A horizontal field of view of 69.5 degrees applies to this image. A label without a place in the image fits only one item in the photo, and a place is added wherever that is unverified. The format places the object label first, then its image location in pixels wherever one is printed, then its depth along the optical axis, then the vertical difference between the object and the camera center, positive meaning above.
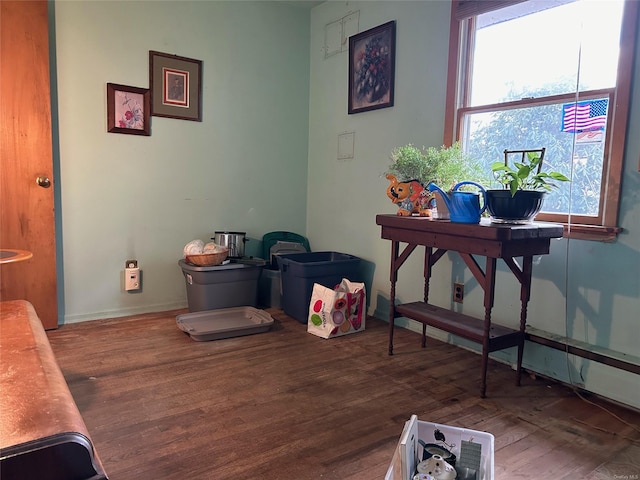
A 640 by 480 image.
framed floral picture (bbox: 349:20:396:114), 3.21 +0.91
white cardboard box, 1.27 -0.75
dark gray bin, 3.17 -0.60
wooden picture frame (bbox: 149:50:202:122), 3.27 +0.74
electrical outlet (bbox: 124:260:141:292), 3.28 -0.63
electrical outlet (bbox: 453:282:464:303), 2.82 -0.58
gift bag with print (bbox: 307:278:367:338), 2.94 -0.76
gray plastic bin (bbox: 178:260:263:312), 3.19 -0.67
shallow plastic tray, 2.82 -0.87
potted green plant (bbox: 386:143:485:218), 2.46 +0.12
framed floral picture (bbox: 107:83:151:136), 3.13 +0.53
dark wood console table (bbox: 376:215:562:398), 2.02 -0.25
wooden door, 2.68 +0.17
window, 2.09 +0.56
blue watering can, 2.13 -0.04
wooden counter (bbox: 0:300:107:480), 0.88 -0.51
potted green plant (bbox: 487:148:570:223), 2.02 +0.02
